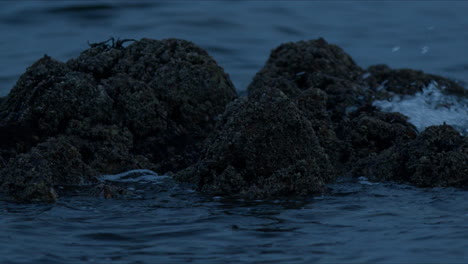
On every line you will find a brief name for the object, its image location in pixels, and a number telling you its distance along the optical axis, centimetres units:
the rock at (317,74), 1683
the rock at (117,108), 1450
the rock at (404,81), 1859
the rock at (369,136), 1498
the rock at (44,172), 1250
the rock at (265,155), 1292
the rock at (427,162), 1334
